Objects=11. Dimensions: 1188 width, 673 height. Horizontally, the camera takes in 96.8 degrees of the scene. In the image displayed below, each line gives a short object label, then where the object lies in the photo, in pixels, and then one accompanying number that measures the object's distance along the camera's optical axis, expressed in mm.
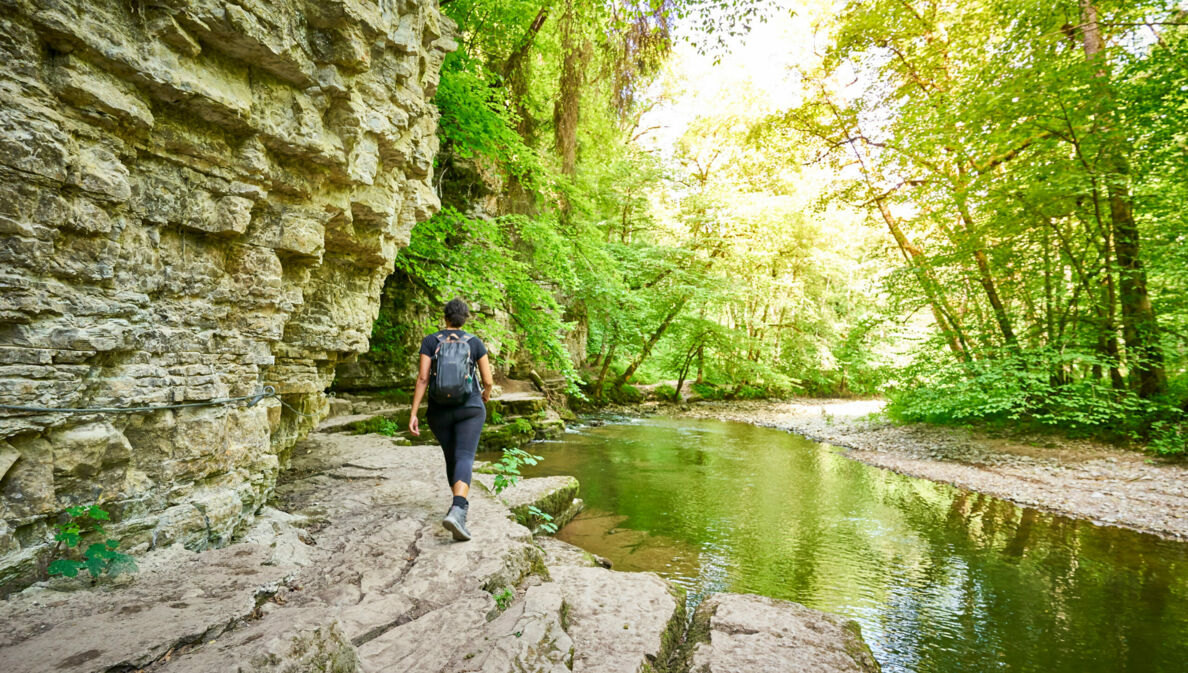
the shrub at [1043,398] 9664
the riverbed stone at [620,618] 2891
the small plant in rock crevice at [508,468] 4912
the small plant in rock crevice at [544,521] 5297
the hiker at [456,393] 3934
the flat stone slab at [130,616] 1910
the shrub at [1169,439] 8906
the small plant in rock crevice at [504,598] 3053
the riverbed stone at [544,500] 5379
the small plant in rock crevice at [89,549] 2477
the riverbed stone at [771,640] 3041
